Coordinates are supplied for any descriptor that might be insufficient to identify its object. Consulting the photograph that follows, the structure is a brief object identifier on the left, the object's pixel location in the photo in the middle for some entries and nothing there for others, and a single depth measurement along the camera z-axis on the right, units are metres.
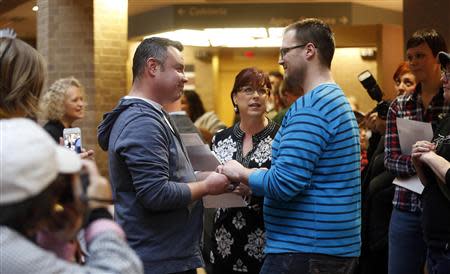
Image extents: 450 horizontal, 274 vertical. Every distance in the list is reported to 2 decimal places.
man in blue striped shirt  5.14
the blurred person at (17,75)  4.39
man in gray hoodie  5.34
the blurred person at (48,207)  3.07
